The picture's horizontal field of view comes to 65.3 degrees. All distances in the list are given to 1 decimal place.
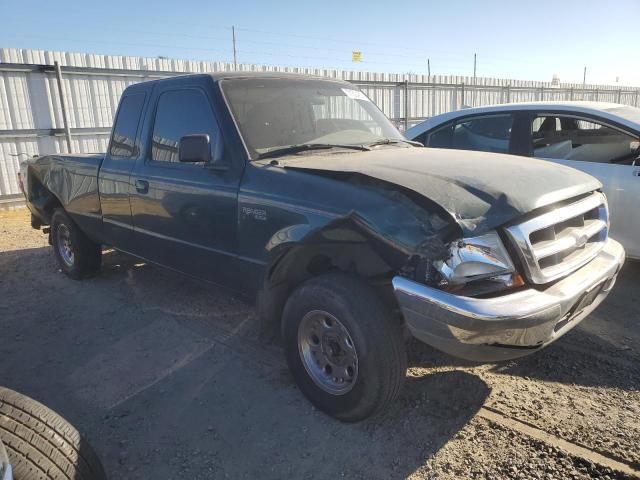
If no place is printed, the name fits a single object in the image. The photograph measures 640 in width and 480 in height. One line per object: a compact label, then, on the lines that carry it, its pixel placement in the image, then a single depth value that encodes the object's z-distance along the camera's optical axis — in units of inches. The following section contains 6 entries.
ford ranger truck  94.6
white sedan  182.5
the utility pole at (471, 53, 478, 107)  703.1
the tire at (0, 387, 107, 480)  72.8
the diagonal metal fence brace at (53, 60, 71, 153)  394.6
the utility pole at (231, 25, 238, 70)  751.8
